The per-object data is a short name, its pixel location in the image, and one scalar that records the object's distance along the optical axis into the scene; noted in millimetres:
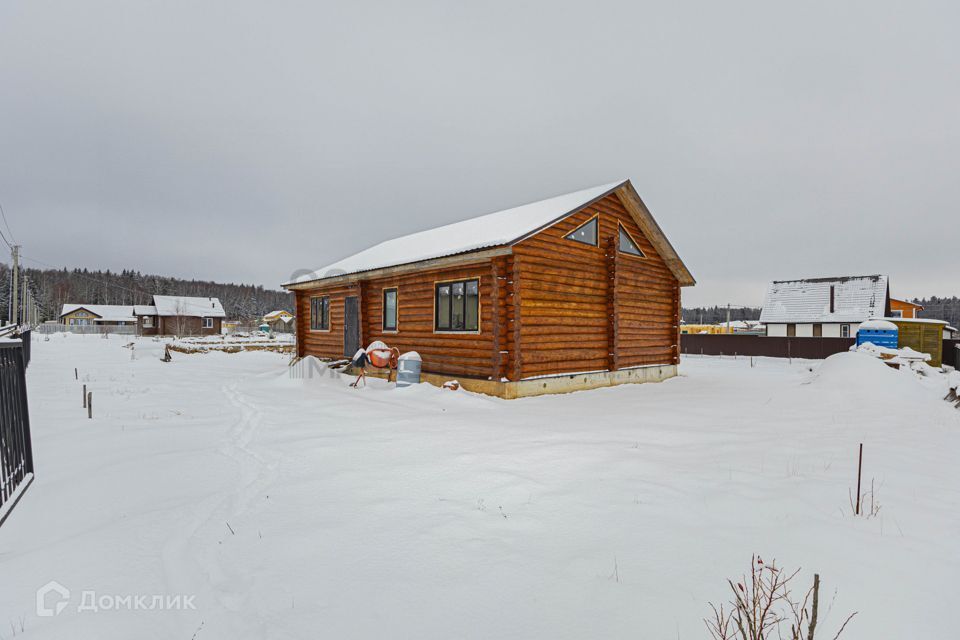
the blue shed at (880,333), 20594
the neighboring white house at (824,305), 34312
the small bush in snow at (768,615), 2781
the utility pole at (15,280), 37412
